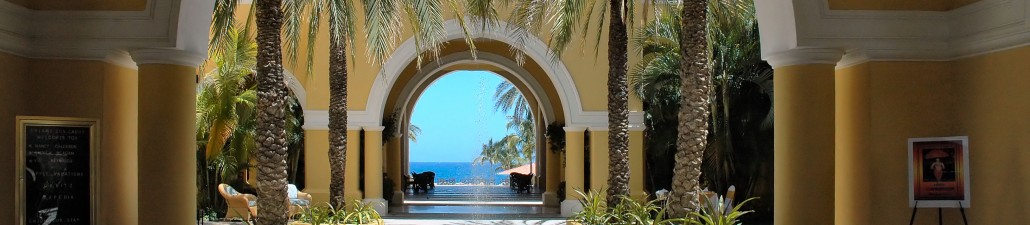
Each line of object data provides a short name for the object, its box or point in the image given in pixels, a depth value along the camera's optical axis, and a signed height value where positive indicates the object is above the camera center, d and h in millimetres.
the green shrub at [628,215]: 10305 -916
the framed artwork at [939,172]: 8805 -299
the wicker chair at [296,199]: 18281 -1054
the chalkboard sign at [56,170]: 8203 -202
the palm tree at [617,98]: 14156 +623
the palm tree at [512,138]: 42938 +322
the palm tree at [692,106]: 10984 +383
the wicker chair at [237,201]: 18141 -1029
